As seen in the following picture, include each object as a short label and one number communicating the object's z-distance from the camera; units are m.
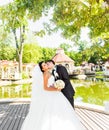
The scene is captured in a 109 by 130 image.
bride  2.11
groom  2.10
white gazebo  20.66
